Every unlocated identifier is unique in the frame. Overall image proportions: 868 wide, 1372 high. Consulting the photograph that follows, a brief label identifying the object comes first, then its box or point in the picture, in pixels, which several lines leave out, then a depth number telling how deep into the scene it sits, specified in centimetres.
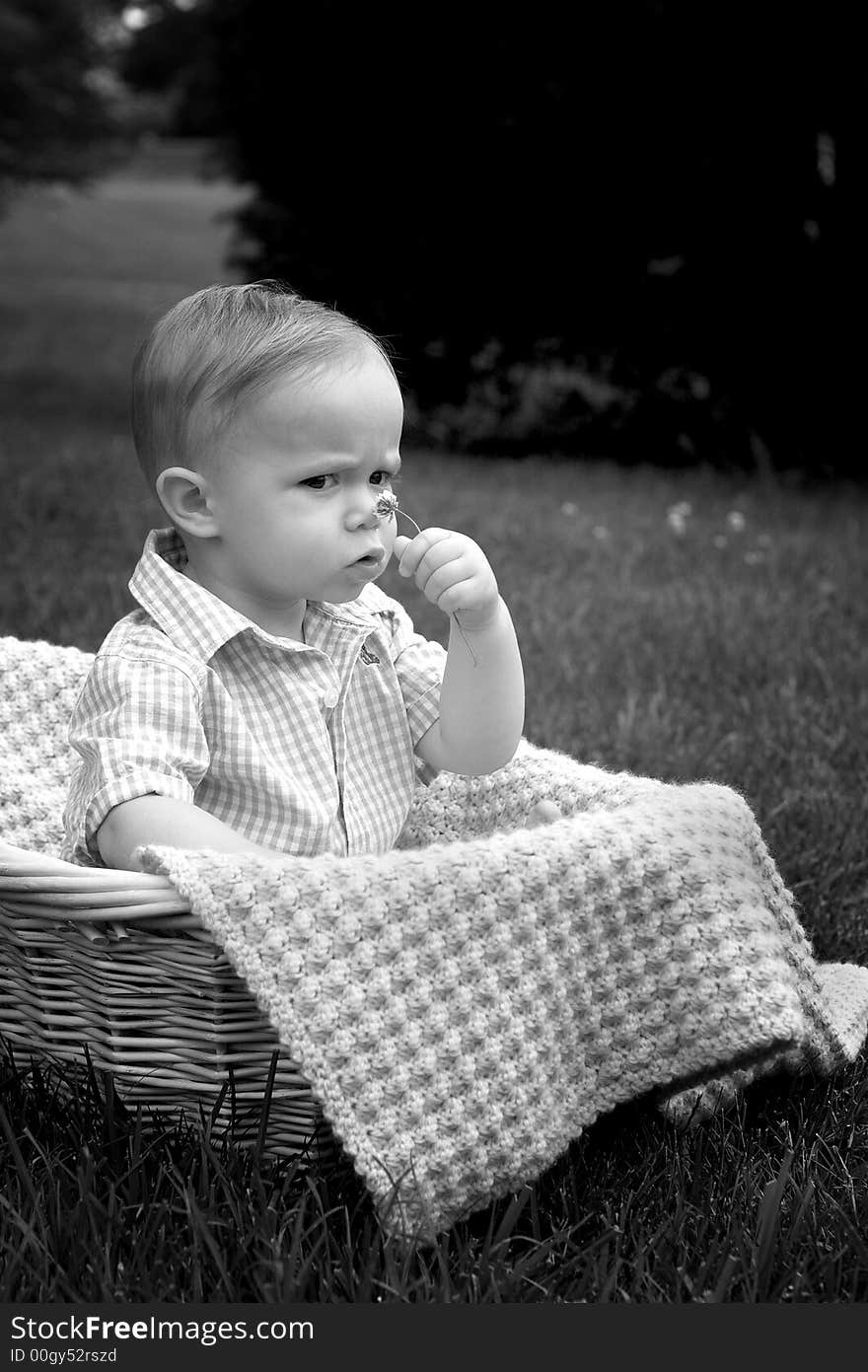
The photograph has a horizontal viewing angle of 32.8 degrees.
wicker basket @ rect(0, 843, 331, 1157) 130
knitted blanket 126
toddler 151
